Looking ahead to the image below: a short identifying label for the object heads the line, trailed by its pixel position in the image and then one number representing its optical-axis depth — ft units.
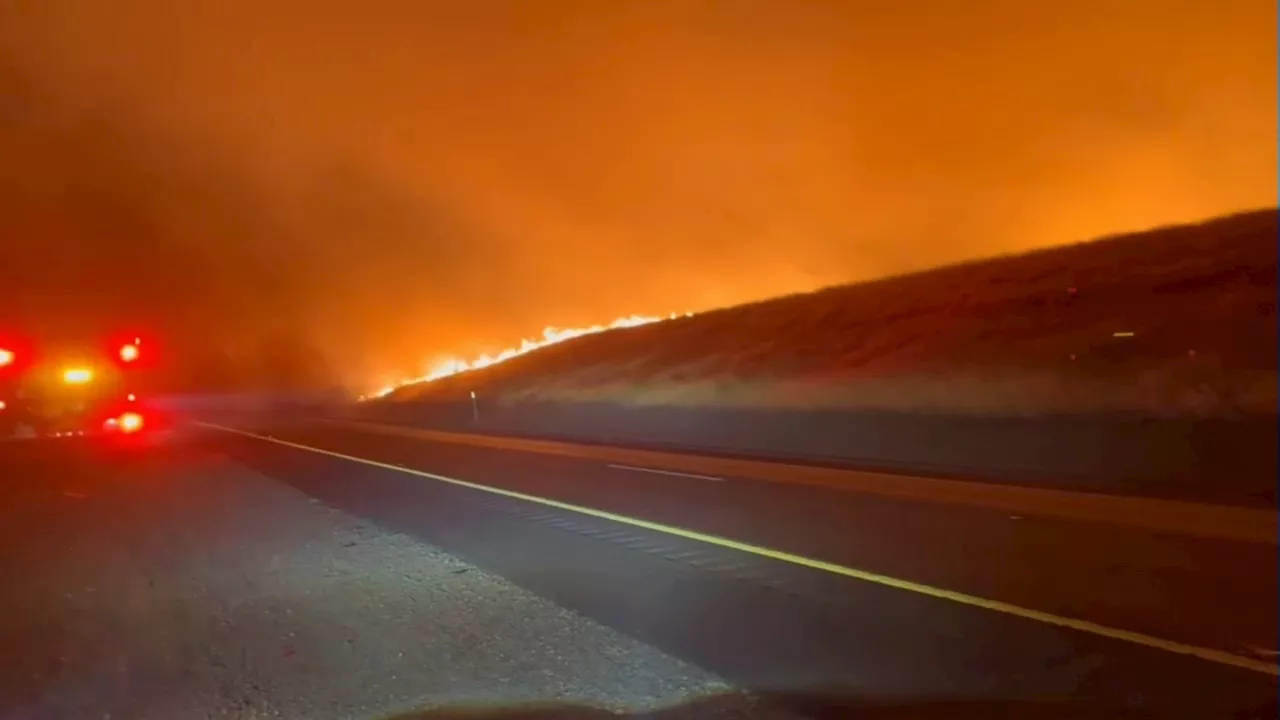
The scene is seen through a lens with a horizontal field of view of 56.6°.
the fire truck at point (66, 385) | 114.73
